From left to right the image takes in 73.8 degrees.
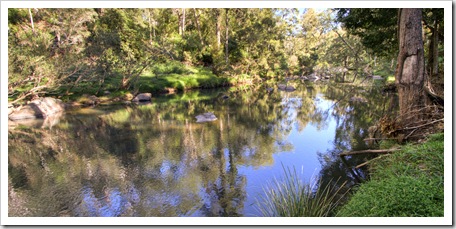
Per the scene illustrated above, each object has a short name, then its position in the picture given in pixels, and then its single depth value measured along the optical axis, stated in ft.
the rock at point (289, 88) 87.85
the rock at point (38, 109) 49.43
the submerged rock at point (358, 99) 59.17
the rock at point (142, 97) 67.48
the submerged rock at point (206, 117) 43.15
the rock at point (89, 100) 63.00
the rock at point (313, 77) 142.20
